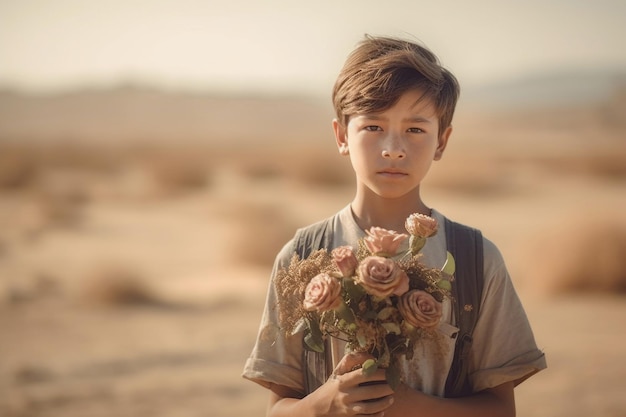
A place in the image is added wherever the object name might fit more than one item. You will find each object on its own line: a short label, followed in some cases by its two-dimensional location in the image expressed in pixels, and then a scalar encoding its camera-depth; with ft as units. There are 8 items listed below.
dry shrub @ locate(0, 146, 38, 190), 96.17
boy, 7.57
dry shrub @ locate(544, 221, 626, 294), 35.99
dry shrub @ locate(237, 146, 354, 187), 97.14
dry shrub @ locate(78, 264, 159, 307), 37.63
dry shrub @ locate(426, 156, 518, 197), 83.30
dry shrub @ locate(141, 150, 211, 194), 94.78
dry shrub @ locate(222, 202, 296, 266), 45.21
